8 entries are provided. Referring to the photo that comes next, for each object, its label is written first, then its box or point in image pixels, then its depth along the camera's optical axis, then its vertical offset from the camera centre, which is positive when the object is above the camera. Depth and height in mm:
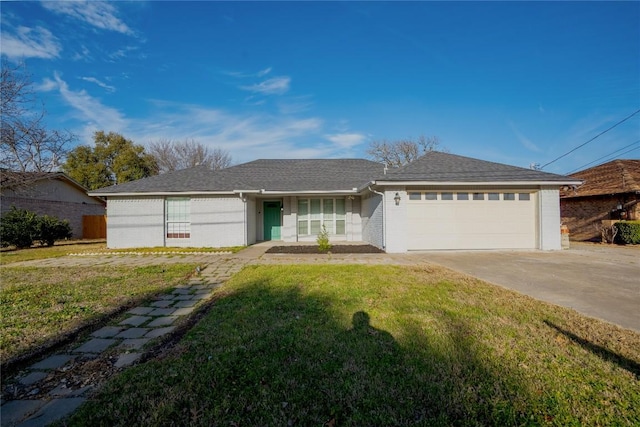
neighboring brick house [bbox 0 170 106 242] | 13264 +1195
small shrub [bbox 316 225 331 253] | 10617 -1152
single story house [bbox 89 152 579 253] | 10719 +389
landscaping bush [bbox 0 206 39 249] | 12781 -505
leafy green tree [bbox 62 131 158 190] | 25828 +5099
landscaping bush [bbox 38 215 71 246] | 13922 -670
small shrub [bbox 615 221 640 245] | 12812 -935
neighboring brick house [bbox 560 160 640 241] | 14211 +693
